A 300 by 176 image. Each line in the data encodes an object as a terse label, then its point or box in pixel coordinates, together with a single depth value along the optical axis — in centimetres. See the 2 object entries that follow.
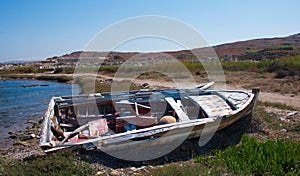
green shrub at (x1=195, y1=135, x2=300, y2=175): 465
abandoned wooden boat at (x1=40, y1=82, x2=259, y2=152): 553
